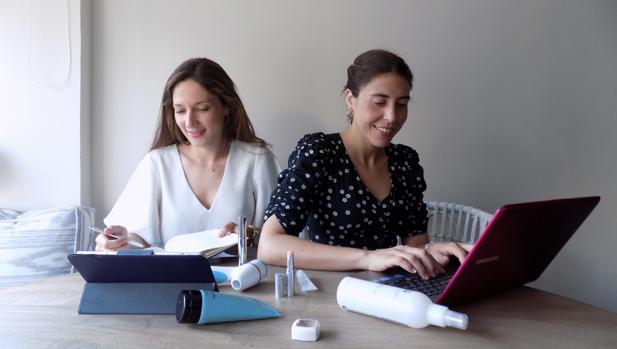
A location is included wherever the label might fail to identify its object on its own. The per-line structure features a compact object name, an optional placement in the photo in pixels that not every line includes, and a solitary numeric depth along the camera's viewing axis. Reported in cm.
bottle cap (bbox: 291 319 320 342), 70
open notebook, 111
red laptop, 73
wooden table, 69
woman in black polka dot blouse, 130
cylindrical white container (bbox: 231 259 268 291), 90
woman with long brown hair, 155
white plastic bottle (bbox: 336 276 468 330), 72
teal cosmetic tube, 73
